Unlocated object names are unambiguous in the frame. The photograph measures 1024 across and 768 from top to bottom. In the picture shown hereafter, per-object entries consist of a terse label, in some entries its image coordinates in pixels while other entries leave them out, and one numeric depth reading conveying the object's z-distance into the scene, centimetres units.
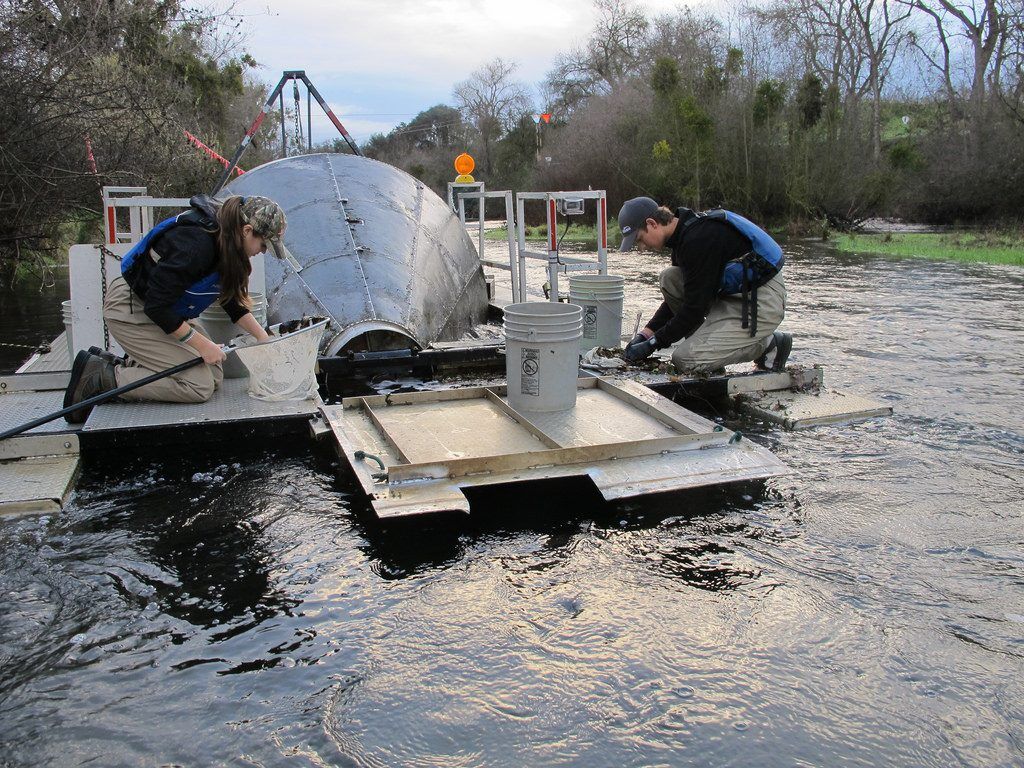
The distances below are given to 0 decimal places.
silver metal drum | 765
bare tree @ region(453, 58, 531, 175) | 5901
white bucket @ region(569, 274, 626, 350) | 779
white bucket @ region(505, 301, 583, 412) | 558
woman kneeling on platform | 541
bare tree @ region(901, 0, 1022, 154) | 3300
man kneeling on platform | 642
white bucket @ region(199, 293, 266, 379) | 692
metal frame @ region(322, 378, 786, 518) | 453
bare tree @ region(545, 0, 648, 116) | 5462
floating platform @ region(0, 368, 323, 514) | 497
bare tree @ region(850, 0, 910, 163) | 4047
